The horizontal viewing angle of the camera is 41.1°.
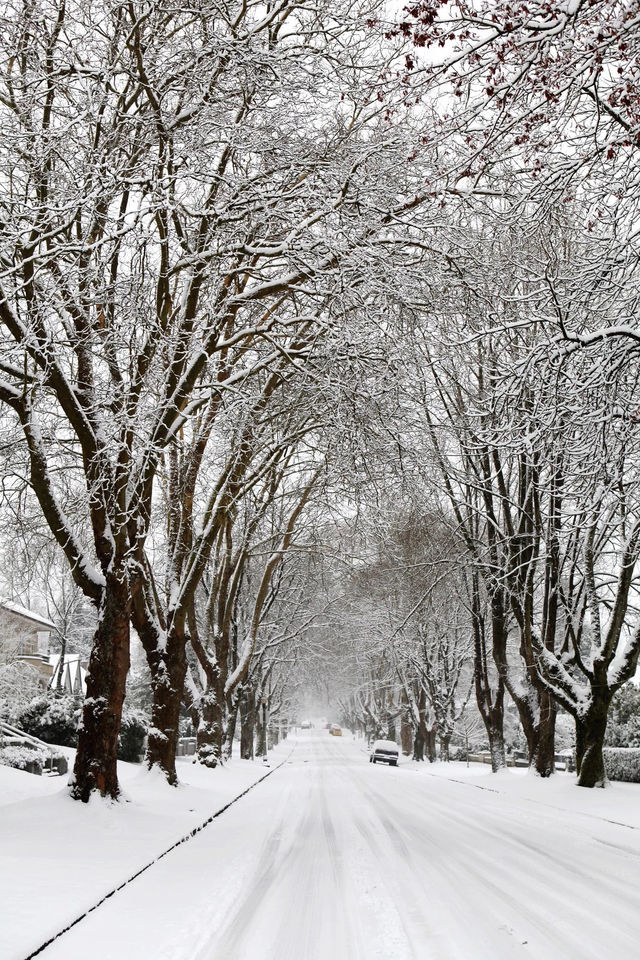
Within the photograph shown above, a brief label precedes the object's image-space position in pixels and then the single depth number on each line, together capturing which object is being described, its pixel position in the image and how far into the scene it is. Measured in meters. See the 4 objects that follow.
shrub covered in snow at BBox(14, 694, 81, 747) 24.64
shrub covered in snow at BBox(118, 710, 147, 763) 25.78
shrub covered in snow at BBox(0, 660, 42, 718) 26.96
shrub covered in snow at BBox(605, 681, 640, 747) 28.14
